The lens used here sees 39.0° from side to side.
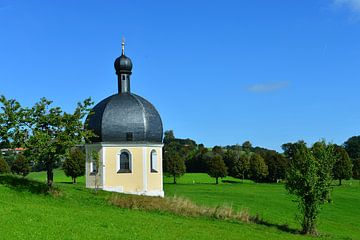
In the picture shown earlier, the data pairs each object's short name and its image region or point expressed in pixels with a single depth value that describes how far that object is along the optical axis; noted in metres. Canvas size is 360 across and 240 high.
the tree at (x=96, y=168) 32.75
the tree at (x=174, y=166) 80.50
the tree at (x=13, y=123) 27.72
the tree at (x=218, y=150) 111.99
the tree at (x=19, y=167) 76.38
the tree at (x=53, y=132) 27.81
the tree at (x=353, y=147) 133.43
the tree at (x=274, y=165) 91.19
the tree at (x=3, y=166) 72.81
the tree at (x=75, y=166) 71.69
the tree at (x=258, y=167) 90.31
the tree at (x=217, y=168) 84.69
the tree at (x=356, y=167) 98.88
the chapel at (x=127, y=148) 37.84
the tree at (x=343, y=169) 87.00
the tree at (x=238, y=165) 92.50
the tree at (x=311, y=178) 28.11
